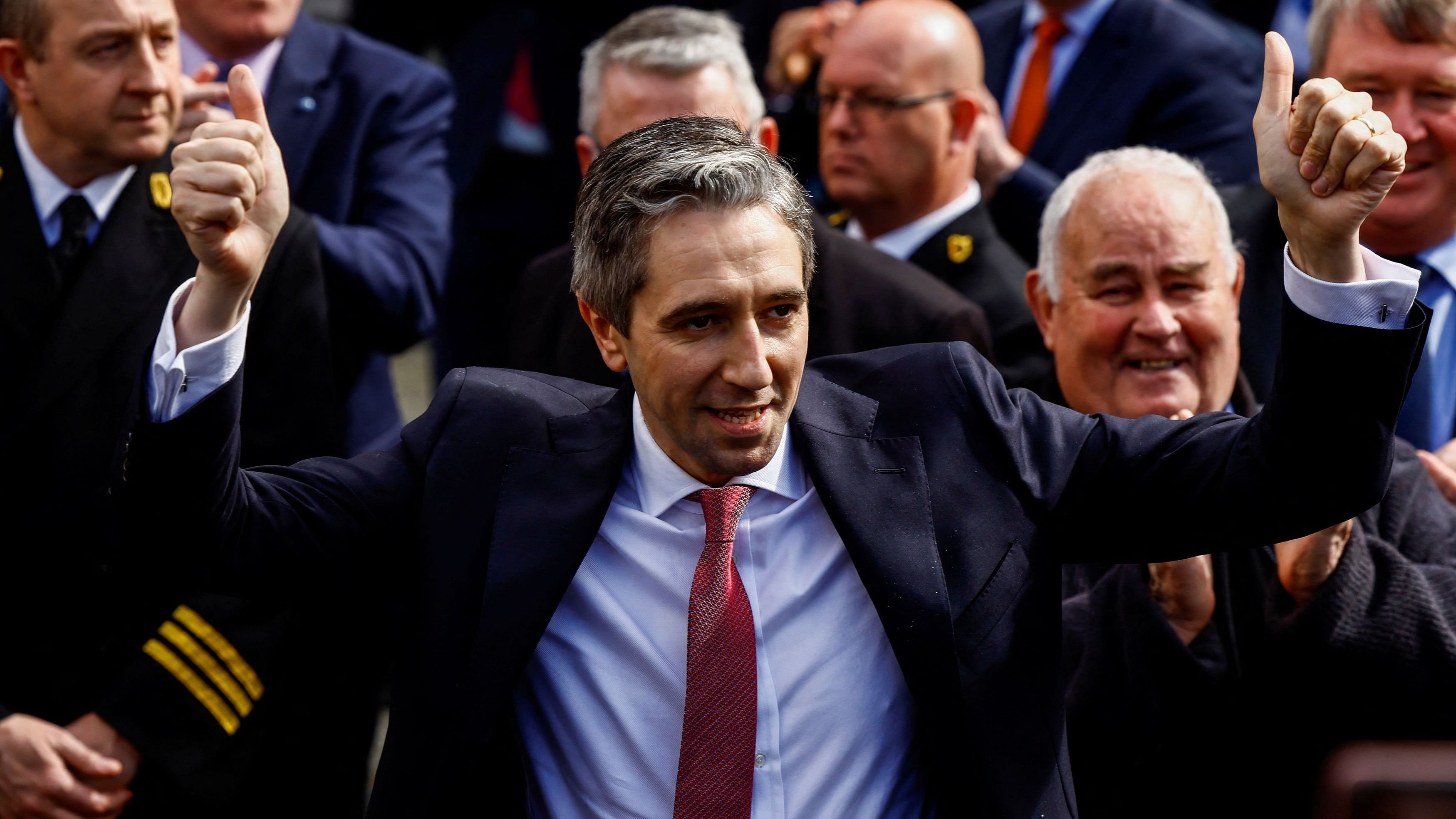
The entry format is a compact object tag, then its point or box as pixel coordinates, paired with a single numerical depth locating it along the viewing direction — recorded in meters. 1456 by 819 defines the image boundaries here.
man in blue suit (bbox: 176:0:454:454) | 4.24
